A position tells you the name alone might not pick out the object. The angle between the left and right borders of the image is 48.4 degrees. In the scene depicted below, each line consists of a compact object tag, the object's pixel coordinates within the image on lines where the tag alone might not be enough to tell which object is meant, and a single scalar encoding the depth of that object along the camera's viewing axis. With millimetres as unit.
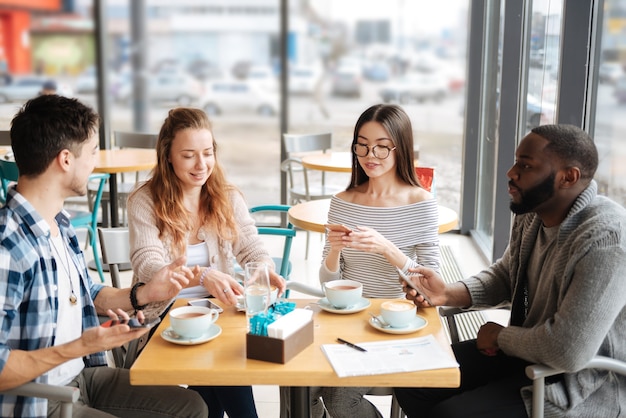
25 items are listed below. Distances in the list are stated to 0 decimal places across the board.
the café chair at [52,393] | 1610
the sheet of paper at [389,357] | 1637
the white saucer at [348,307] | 2012
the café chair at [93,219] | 4727
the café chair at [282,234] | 3043
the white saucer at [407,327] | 1856
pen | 1750
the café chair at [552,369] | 1779
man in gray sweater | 1761
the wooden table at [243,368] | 1622
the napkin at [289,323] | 1673
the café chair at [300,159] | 5477
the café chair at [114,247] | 2553
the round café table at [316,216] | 3381
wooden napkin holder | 1663
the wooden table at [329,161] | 5109
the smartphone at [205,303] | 2092
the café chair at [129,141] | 5727
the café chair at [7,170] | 4504
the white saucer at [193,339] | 1779
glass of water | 1828
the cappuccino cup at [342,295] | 2023
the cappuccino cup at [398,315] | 1878
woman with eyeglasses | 2594
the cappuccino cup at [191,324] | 1797
